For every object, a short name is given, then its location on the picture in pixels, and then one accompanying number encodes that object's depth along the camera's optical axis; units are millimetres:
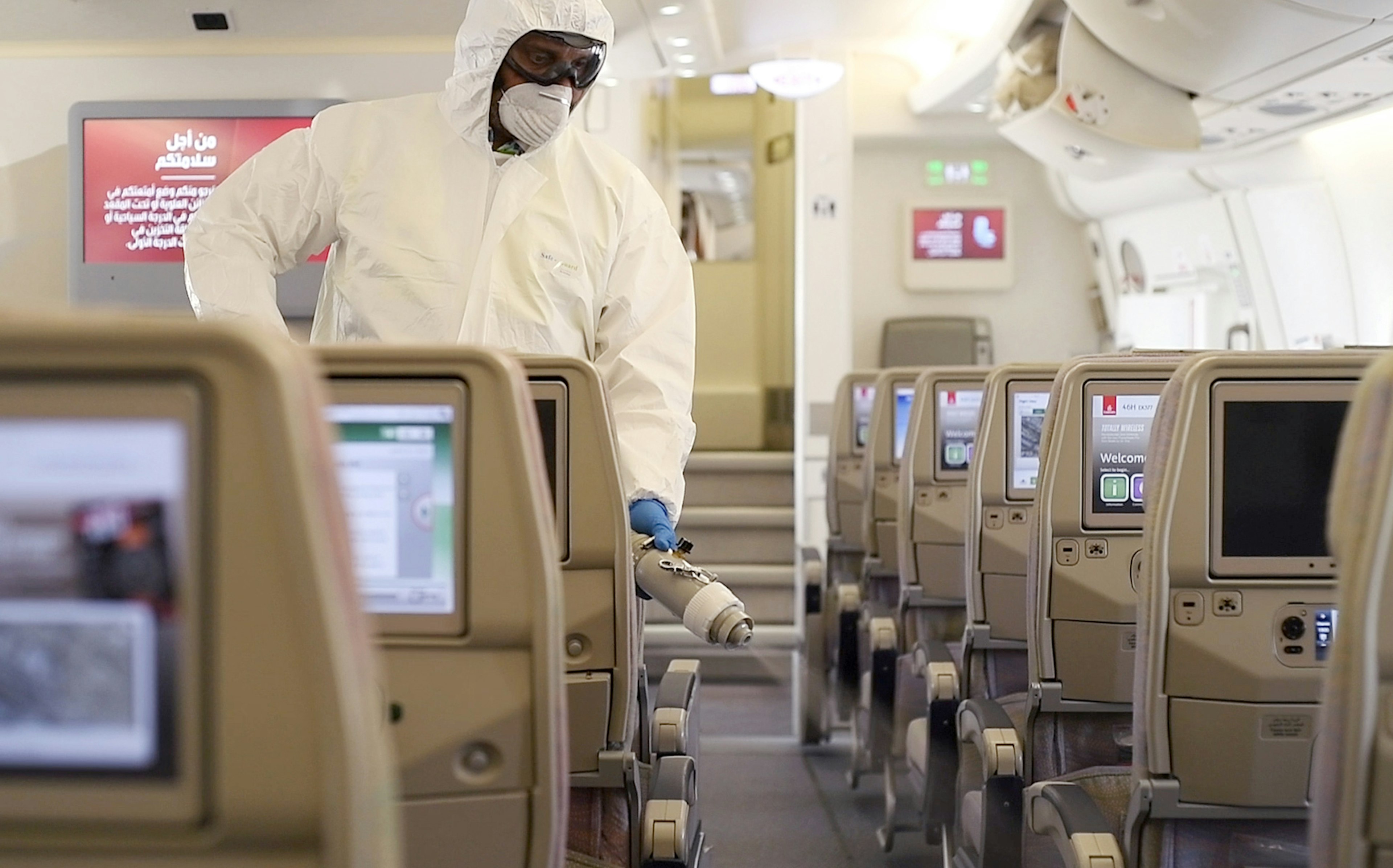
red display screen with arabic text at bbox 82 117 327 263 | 4891
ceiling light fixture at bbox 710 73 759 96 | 10922
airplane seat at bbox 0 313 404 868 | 907
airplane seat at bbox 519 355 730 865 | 2129
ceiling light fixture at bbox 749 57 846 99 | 8227
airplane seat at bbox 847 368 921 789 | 5449
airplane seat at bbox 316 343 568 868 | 1405
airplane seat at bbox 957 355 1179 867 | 2842
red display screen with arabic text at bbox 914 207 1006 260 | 11367
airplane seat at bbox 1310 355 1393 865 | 1212
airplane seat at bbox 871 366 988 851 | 4492
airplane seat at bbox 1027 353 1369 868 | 2068
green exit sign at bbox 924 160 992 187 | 11438
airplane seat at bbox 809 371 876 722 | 5535
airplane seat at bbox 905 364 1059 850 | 3623
